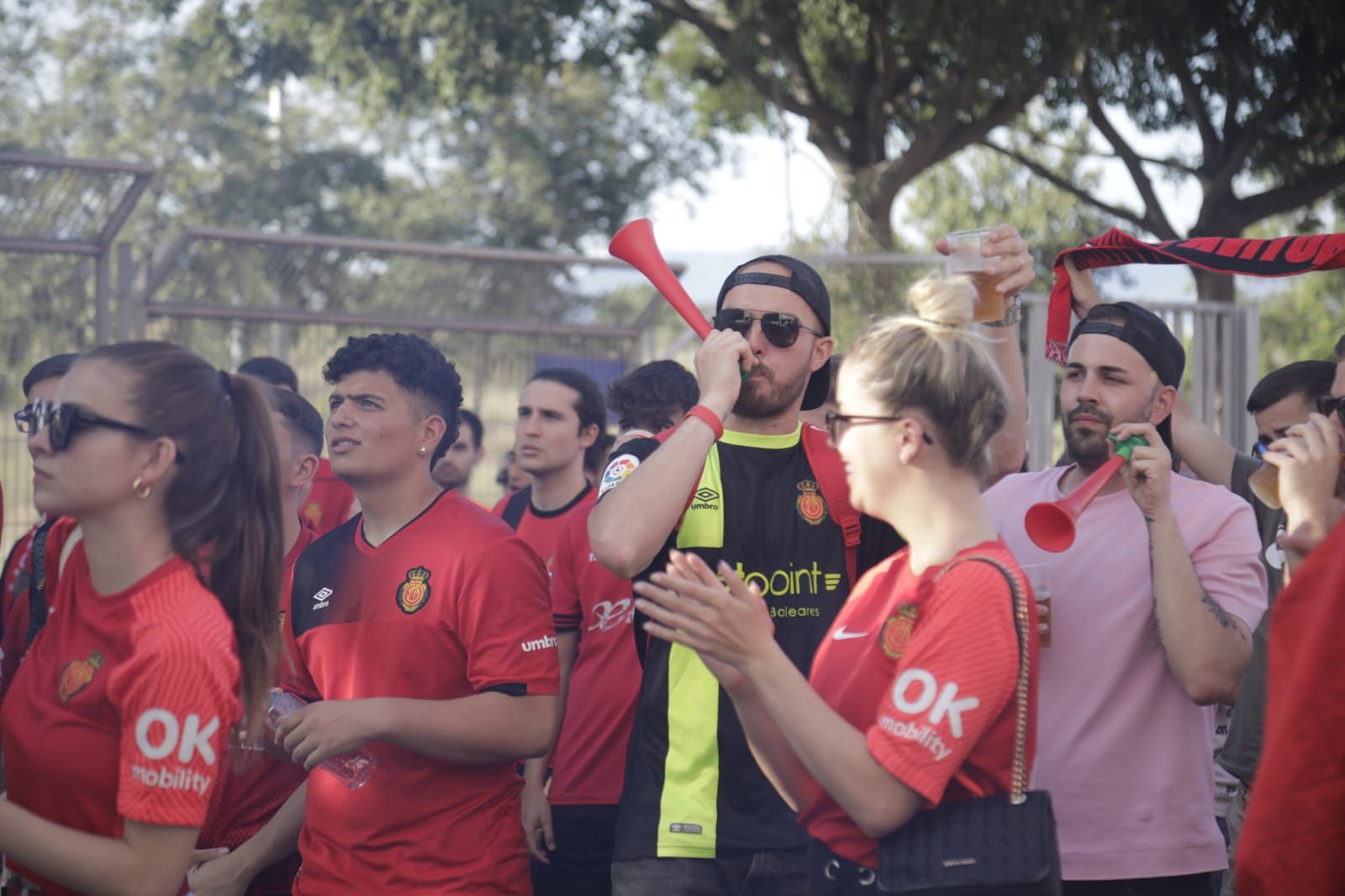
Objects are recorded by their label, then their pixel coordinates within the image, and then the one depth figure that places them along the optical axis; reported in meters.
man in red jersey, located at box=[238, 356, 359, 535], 5.88
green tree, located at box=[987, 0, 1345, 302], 15.17
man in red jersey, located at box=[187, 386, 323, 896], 3.82
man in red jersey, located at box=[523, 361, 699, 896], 4.80
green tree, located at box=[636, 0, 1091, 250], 14.48
